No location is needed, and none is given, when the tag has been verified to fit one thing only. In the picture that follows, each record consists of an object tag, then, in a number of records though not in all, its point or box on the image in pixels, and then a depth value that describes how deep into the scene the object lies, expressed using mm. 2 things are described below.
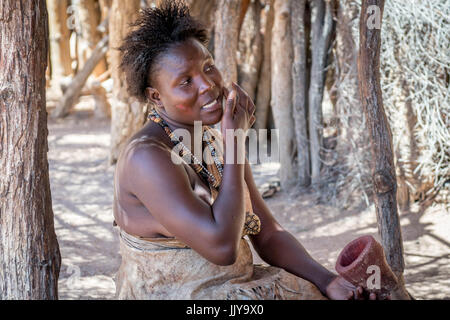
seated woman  1931
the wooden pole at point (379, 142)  2982
